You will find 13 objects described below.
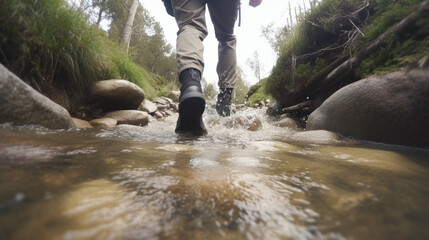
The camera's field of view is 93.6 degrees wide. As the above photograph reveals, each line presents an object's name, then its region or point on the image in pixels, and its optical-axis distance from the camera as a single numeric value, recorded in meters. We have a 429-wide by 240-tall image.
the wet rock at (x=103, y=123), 2.52
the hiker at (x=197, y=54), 1.61
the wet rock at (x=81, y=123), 2.08
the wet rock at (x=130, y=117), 3.06
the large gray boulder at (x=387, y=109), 1.25
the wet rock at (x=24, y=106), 1.05
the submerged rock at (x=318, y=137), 1.70
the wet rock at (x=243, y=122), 2.60
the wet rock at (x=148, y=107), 4.60
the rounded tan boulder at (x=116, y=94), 2.86
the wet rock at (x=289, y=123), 3.14
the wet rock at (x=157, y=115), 5.37
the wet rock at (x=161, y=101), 7.13
